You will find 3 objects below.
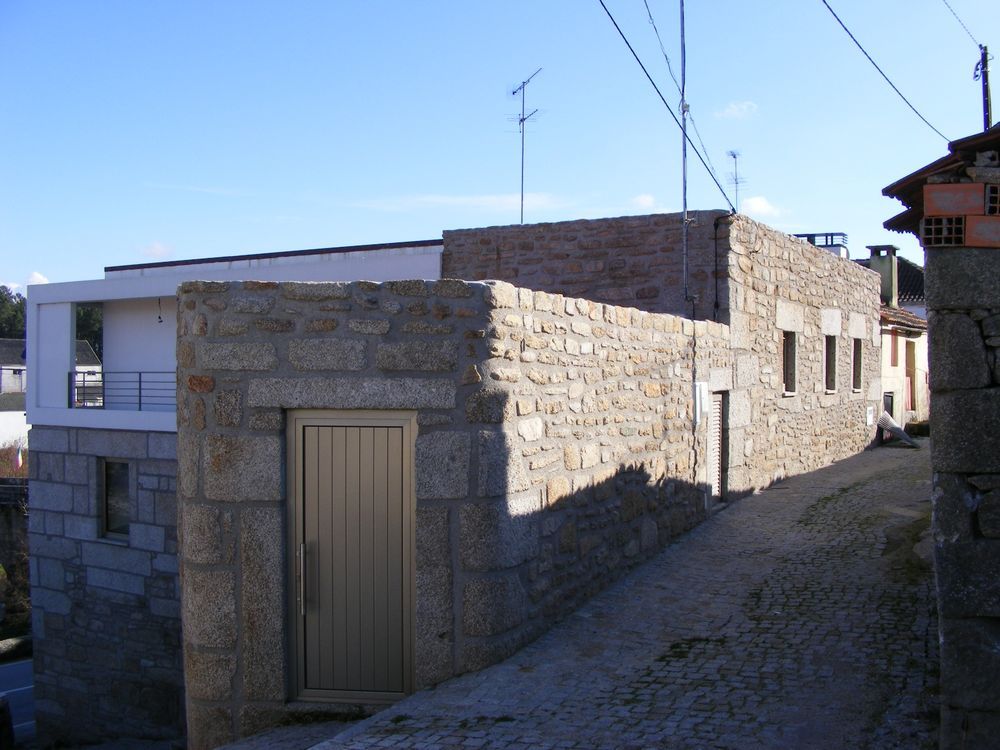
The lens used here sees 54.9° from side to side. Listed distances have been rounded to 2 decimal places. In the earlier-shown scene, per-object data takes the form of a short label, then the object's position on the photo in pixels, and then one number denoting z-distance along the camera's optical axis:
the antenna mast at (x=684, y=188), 10.96
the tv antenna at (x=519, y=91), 13.63
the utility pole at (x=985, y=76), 14.60
